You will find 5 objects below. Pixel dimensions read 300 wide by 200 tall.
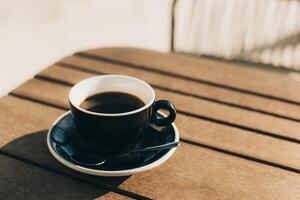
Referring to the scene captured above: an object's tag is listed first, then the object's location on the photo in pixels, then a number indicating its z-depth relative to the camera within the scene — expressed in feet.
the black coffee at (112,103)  2.69
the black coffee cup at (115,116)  2.43
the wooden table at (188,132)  2.48
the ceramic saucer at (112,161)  2.45
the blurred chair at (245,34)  6.59
